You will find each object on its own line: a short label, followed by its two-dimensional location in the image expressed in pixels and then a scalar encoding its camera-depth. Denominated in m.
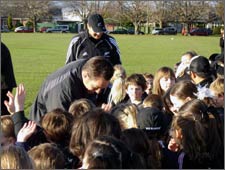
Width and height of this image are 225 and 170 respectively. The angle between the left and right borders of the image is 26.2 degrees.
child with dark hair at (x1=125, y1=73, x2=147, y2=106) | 6.07
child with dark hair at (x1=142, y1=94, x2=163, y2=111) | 5.29
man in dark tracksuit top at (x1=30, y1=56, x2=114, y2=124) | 4.58
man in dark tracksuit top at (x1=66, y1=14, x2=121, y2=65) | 6.86
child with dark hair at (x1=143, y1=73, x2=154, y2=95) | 6.96
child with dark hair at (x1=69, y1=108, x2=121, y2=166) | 3.35
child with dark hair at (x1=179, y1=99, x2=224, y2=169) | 3.88
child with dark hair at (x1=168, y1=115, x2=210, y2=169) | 3.81
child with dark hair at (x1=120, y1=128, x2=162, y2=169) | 3.46
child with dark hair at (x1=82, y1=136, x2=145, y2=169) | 2.79
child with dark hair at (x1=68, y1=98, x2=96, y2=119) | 4.27
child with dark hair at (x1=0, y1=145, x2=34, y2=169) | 3.01
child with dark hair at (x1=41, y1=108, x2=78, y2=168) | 3.88
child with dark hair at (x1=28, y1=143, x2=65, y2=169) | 3.21
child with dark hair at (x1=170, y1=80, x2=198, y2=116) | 4.97
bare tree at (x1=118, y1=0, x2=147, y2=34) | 62.64
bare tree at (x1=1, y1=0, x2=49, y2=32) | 56.75
